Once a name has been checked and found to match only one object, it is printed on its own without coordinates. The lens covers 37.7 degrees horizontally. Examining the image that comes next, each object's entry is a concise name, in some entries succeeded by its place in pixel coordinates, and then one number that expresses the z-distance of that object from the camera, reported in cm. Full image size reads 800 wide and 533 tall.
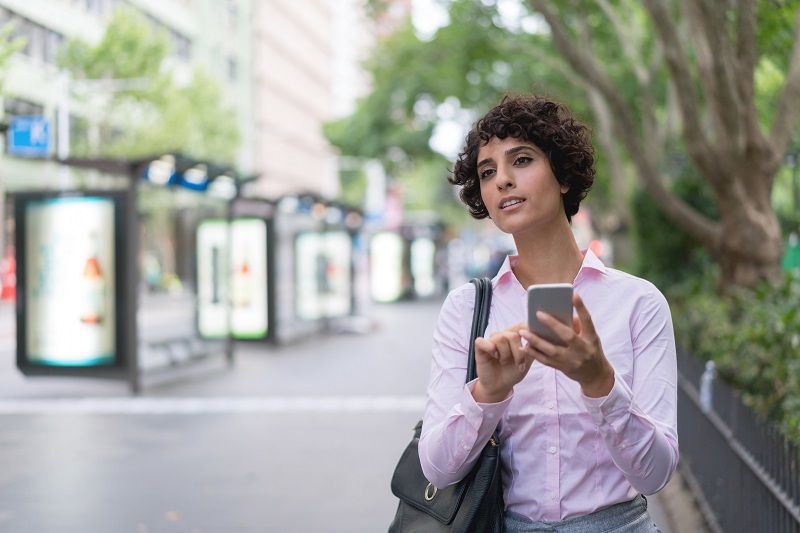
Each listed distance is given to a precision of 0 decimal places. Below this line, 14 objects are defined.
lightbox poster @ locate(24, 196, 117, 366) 1248
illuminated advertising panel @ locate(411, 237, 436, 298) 3762
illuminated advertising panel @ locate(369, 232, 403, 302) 3506
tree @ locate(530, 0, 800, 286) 974
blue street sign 1140
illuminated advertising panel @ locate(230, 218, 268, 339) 1855
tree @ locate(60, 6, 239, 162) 2271
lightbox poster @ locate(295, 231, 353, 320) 2183
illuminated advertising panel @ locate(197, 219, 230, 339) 1603
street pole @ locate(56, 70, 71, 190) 1797
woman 204
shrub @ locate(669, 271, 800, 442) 579
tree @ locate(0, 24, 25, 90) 794
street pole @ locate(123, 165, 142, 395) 1234
